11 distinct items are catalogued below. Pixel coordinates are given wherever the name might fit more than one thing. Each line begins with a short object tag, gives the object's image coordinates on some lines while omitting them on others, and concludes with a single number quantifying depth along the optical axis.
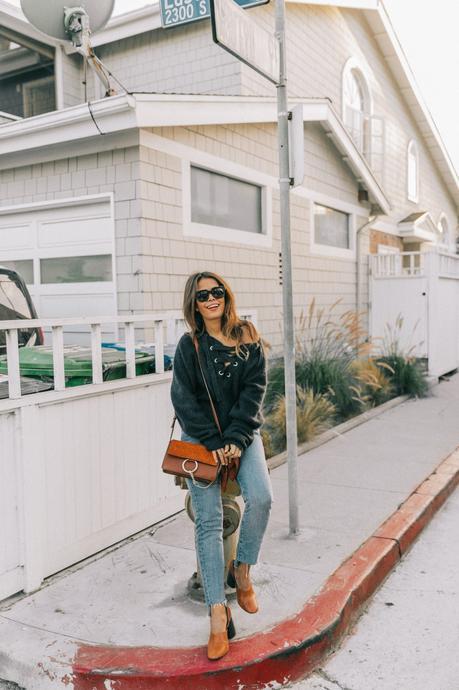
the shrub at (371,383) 9.16
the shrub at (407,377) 10.29
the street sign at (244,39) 3.44
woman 3.16
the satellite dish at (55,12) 7.70
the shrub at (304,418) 7.18
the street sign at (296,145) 4.19
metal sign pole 4.20
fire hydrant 3.42
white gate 11.47
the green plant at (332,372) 8.34
